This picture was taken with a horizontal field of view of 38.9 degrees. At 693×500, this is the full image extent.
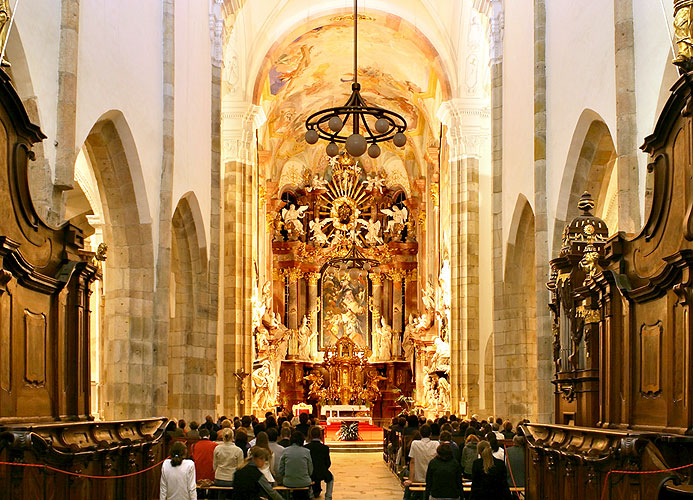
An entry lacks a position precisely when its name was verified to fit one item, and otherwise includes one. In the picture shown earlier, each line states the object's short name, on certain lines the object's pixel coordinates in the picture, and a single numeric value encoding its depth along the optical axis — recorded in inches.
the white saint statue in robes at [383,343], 1432.1
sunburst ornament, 1466.5
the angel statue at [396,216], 1467.8
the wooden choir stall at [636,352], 264.7
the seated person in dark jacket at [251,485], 338.0
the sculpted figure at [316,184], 1459.2
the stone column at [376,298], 1457.9
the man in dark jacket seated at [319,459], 456.4
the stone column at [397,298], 1454.2
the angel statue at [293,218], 1450.5
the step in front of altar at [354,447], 964.6
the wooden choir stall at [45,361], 287.6
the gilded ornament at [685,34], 280.4
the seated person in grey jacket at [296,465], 407.8
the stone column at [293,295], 1437.0
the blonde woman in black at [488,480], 331.3
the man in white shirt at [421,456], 430.3
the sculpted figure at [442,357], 991.0
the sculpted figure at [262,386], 1006.4
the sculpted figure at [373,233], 1470.2
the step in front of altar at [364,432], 1062.4
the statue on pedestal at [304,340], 1418.6
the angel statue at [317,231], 1466.5
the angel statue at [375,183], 1466.5
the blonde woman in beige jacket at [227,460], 394.0
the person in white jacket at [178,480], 313.6
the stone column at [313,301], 1453.9
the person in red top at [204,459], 424.2
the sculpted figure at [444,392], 980.6
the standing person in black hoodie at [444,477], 346.0
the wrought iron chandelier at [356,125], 522.3
